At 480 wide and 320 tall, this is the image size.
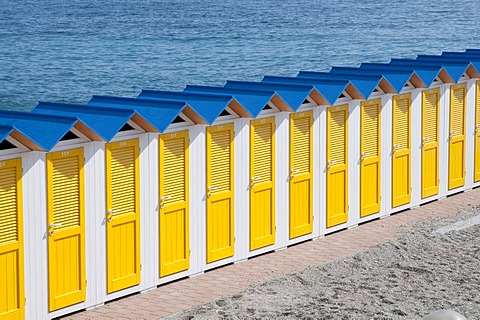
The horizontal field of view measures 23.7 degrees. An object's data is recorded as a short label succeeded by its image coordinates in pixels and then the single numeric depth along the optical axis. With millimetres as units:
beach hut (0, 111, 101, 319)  11117
